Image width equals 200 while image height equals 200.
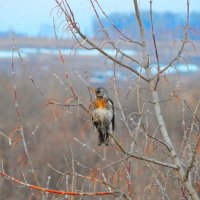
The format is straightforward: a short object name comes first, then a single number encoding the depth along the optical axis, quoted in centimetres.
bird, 1187
